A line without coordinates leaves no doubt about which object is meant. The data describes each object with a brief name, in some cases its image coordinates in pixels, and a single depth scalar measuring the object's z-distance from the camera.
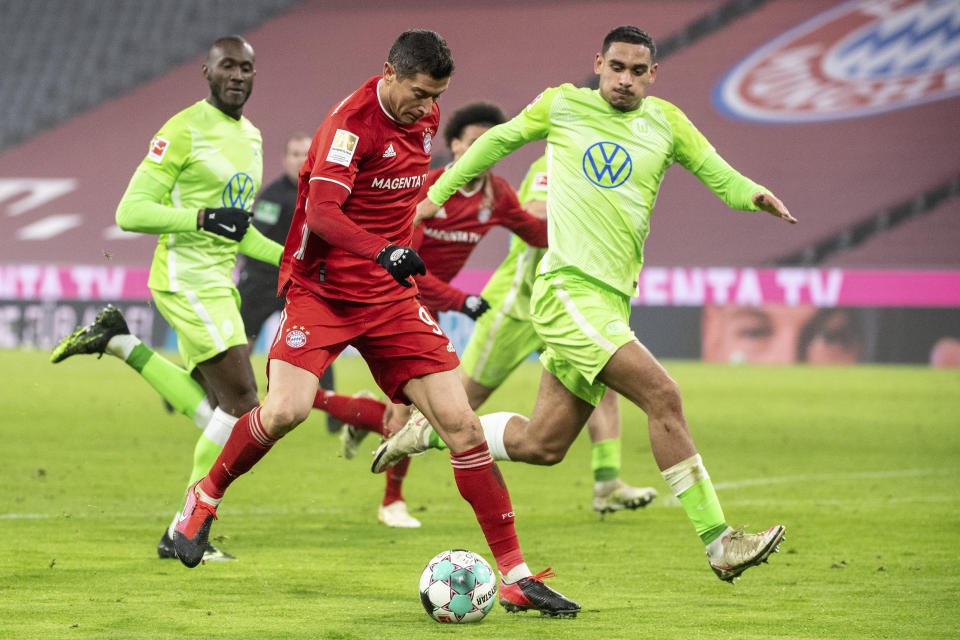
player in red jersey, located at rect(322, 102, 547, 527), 14.84
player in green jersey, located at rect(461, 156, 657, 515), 15.24
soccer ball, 9.50
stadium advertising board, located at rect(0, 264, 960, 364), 44.00
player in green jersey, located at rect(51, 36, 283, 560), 12.55
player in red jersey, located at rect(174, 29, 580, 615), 9.80
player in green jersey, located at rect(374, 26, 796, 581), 11.45
